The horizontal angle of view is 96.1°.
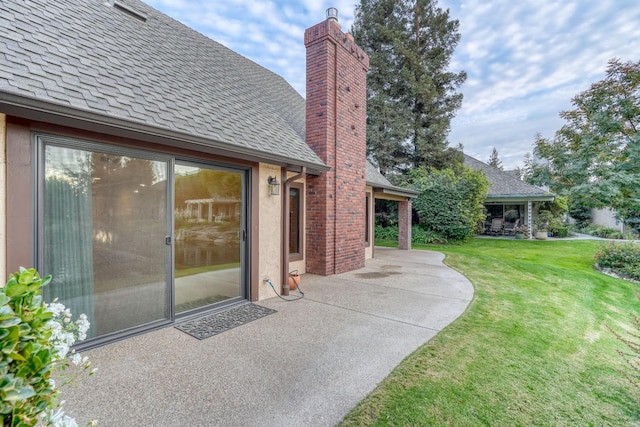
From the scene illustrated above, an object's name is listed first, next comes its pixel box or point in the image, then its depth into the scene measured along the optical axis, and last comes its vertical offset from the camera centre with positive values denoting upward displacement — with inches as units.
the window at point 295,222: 288.5 -9.7
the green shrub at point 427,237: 601.3 -54.6
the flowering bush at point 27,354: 38.3 -20.8
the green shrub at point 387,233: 653.4 -47.8
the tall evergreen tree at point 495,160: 1931.6 +350.0
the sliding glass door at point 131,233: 128.2 -10.6
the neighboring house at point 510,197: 699.0 +34.9
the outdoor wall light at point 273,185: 222.8 +21.3
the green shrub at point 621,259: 343.3 -60.7
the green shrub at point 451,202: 583.5 +20.3
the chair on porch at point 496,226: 773.3 -38.7
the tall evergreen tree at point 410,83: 721.6 +331.5
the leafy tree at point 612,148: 373.1 +88.2
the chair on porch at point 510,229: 762.5 -46.8
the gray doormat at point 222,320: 158.7 -65.6
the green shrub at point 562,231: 725.9 -51.3
